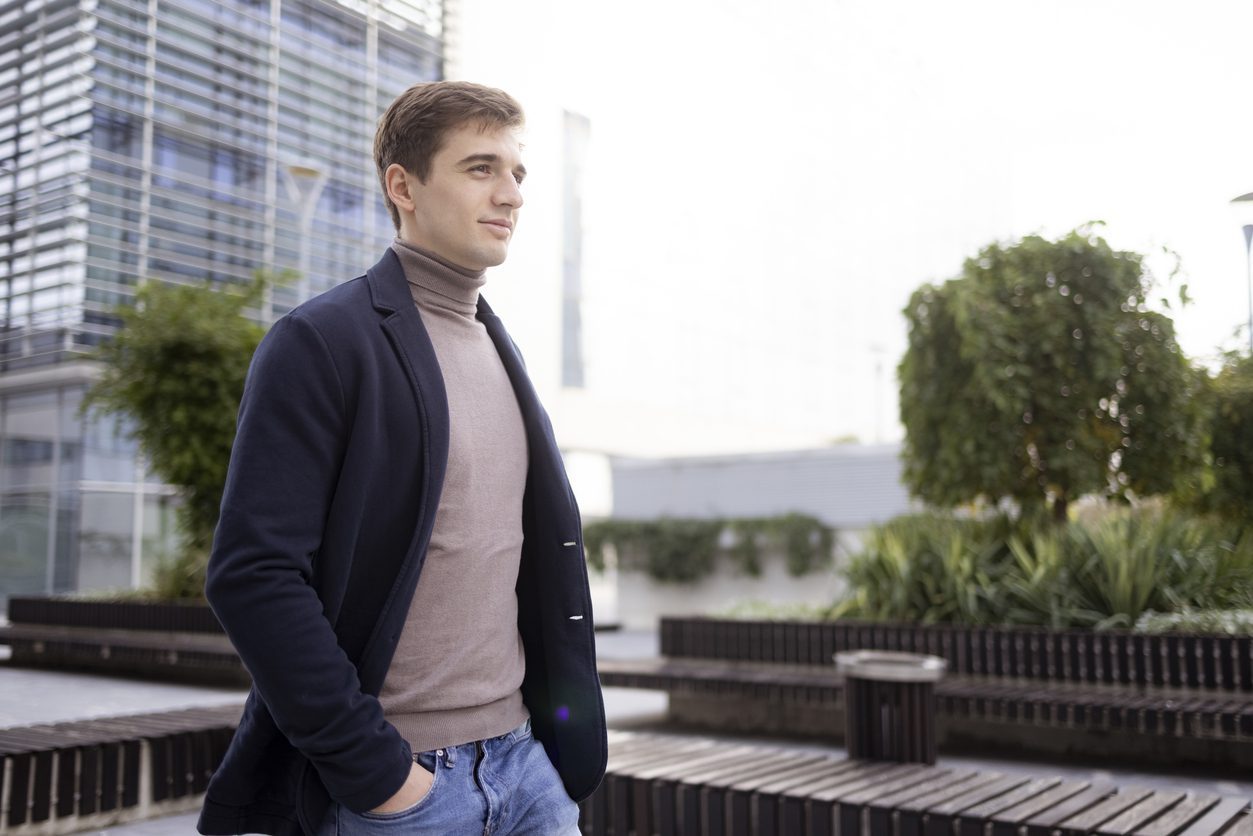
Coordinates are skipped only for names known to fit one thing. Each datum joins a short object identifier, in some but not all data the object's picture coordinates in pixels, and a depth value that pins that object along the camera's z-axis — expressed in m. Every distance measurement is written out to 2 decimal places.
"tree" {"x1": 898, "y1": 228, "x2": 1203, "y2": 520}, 9.68
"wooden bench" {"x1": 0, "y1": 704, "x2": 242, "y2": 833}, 4.90
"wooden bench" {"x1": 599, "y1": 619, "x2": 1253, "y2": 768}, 6.98
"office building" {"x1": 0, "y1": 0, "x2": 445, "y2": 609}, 18.05
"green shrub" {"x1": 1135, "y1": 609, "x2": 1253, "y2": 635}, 8.15
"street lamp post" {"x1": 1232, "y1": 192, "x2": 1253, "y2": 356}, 8.97
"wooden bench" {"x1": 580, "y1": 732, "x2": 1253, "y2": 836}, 3.83
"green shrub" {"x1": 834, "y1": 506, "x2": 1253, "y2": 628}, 8.77
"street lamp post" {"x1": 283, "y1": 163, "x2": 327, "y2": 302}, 13.60
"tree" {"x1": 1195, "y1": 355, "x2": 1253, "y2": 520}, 11.95
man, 1.46
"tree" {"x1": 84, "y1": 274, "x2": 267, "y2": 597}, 13.71
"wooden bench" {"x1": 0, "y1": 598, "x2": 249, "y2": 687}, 11.14
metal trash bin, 5.26
